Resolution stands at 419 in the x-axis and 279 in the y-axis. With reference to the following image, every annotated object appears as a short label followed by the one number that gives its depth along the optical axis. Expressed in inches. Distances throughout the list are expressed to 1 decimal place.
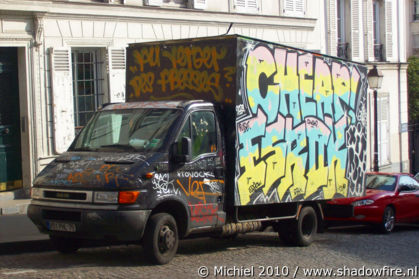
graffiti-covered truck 355.9
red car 586.2
